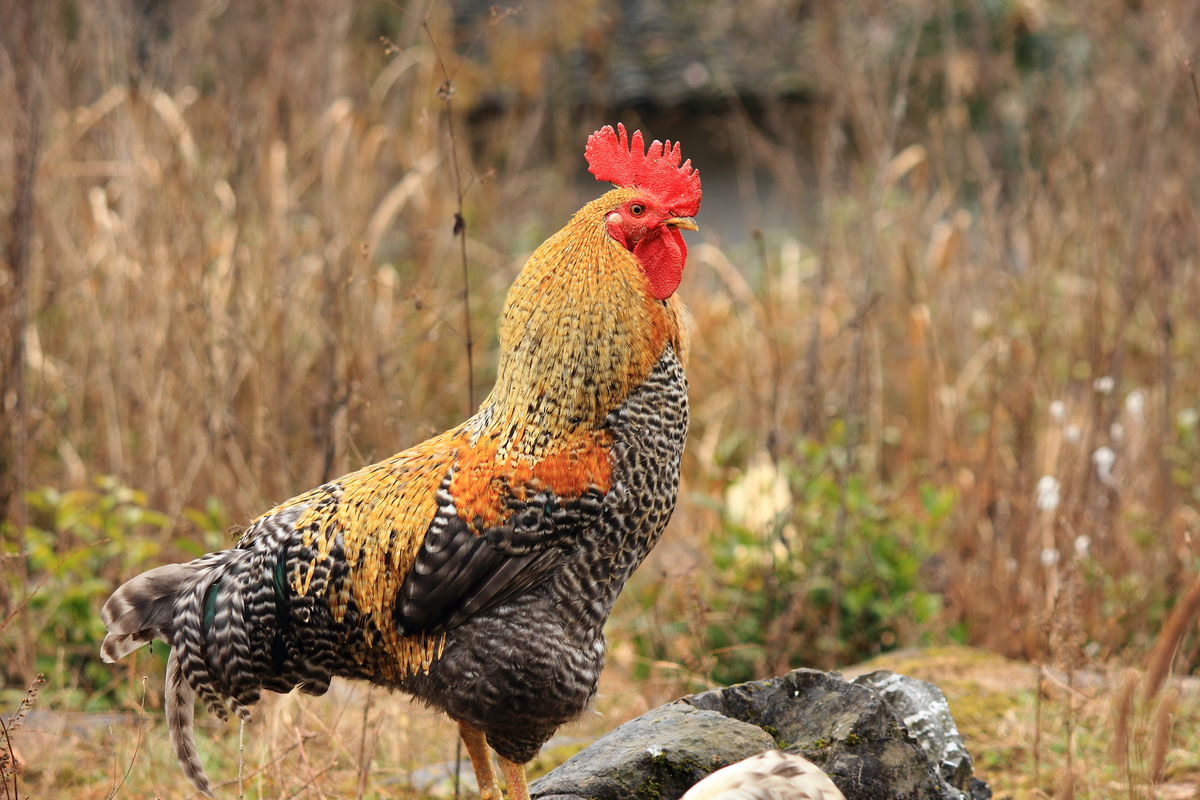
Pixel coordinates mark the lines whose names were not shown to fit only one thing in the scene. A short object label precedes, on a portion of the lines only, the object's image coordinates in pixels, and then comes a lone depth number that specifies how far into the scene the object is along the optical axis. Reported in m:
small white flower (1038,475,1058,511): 8.55
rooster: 5.23
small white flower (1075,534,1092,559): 7.87
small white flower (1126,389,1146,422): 9.04
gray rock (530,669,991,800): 5.50
